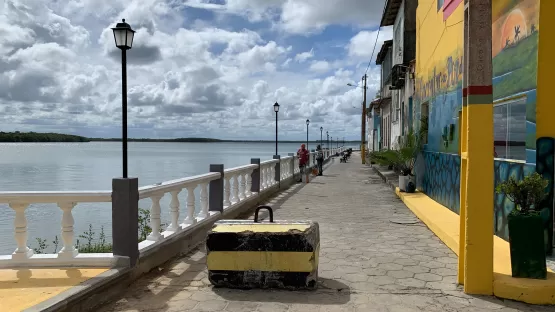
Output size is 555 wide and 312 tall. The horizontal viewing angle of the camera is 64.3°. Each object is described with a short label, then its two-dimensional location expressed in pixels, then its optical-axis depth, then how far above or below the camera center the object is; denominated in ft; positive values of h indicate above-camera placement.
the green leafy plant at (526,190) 15.89 -1.66
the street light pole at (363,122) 138.62 +6.99
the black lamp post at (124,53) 21.97 +4.58
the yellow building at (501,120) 16.40 +1.41
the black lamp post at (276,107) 76.77 +6.39
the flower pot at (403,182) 45.44 -3.91
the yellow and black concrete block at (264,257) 16.57 -4.32
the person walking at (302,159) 69.39 -2.40
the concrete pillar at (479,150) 15.85 -0.18
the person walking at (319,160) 79.57 -2.92
